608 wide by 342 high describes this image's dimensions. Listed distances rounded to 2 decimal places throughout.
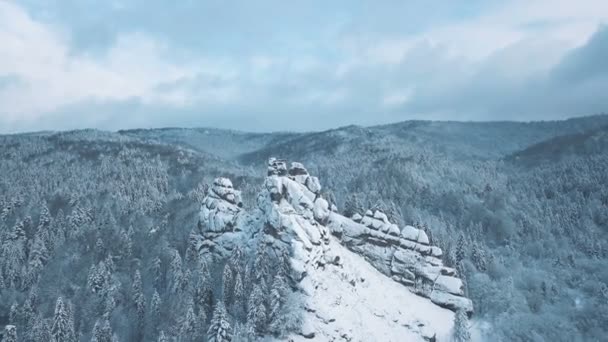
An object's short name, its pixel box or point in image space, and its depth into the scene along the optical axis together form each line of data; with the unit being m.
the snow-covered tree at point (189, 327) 78.68
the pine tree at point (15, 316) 102.59
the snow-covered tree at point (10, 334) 81.44
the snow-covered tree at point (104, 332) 85.28
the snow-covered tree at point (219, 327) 74.56
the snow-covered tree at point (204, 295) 86.31
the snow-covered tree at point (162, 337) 76.75
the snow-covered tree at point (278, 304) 75.88
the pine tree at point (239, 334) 72.62
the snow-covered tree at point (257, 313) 75.50
